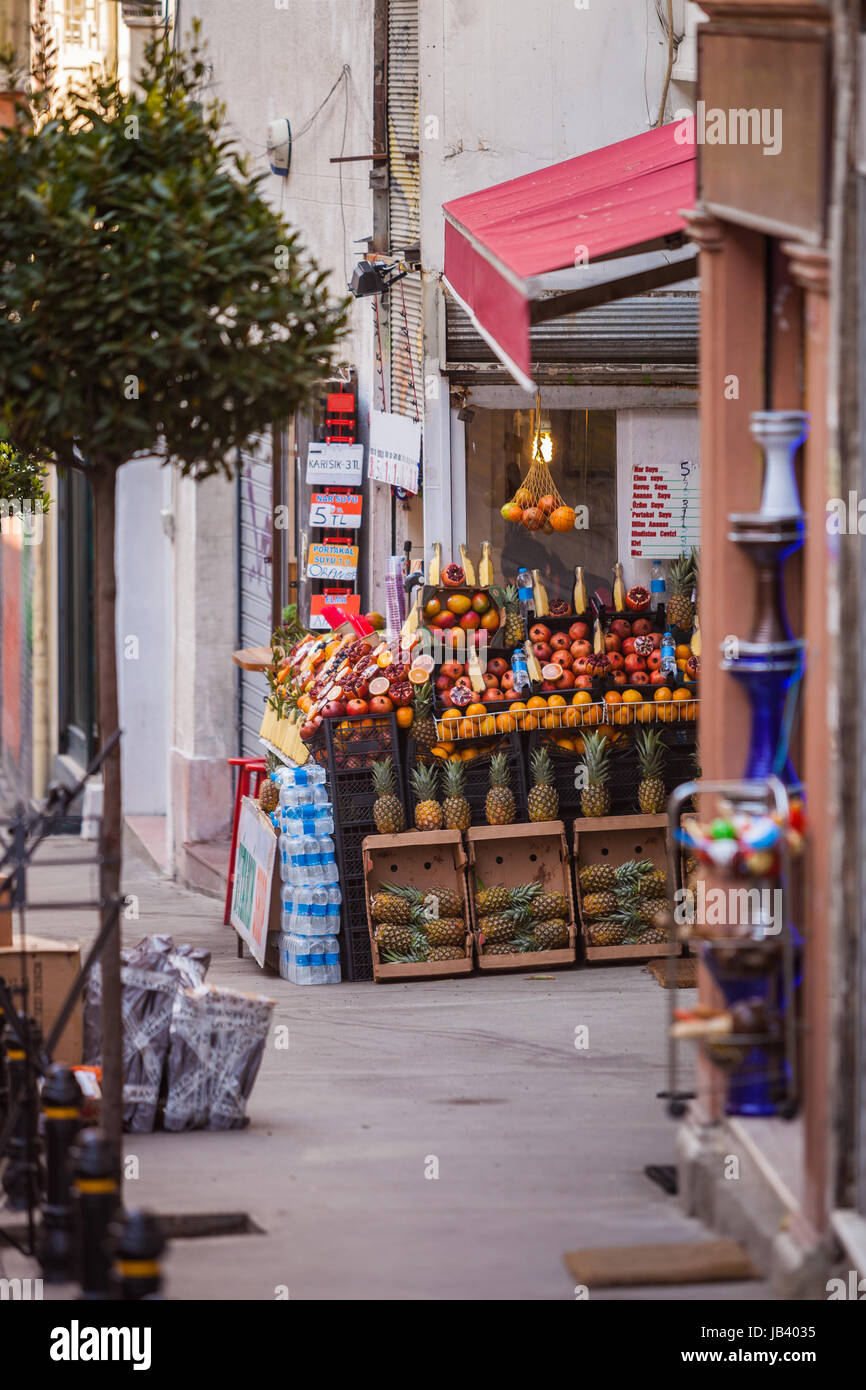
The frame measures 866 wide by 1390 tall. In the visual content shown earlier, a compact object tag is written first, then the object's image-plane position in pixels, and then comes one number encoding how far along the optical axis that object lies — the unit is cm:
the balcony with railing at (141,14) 1745
